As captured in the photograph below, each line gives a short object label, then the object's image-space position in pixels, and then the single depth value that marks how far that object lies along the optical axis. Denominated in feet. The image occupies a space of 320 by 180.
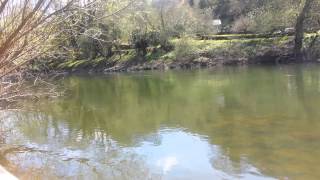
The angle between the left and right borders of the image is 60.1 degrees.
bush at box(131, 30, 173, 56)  110.73
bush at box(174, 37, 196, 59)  102.42
